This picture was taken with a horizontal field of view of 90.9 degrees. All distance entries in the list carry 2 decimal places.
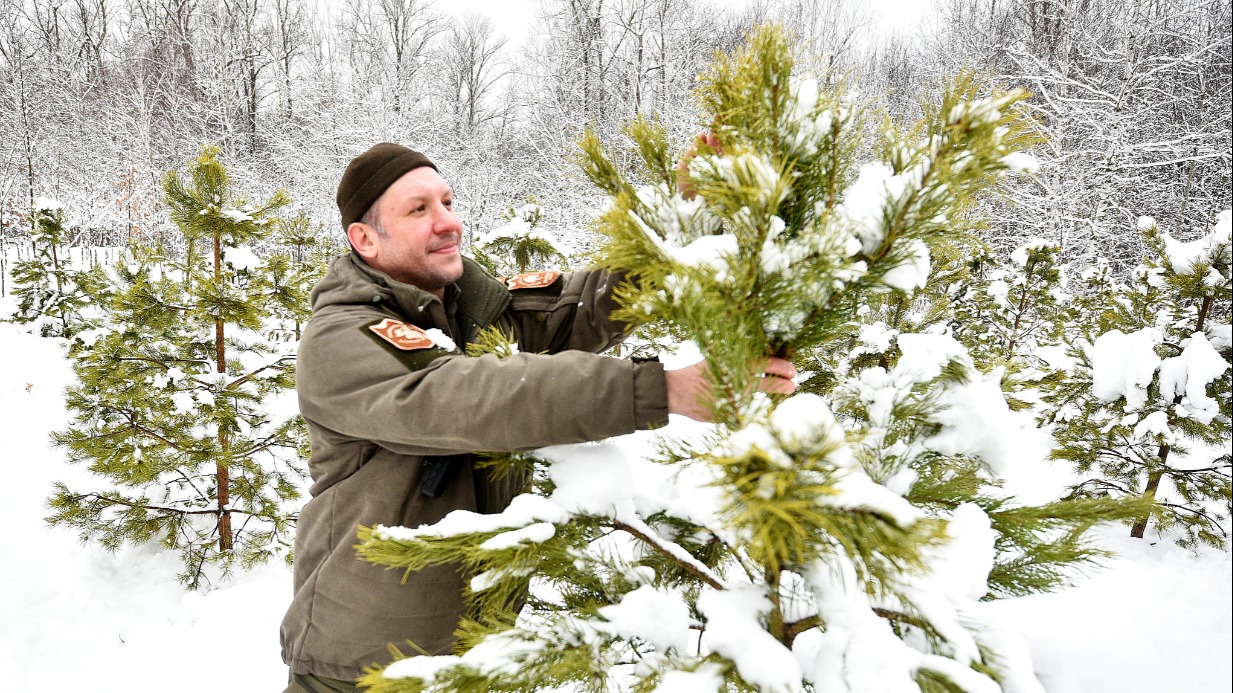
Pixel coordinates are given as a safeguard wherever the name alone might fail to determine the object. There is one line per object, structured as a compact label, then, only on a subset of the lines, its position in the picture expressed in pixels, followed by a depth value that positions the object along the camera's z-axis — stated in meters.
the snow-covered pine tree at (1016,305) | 7.85
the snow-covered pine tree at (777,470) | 0.76
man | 0.96
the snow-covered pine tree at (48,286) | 10.15
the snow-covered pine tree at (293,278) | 4.51
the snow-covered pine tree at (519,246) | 7.71
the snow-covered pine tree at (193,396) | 4.18
